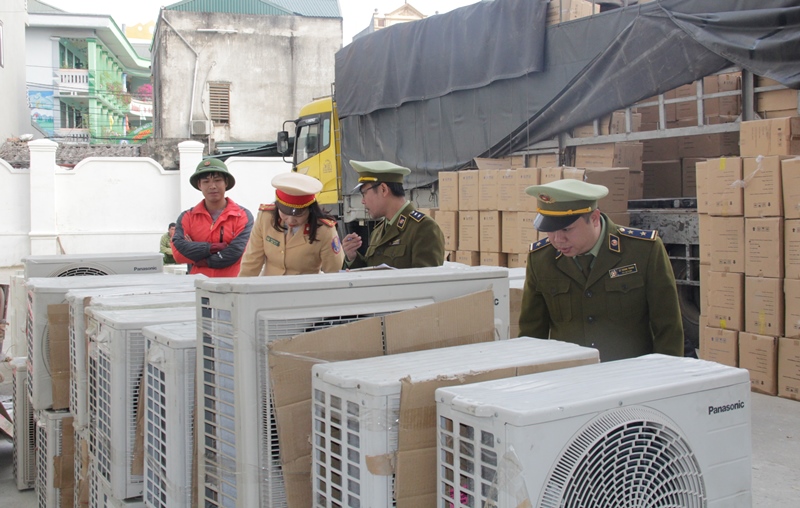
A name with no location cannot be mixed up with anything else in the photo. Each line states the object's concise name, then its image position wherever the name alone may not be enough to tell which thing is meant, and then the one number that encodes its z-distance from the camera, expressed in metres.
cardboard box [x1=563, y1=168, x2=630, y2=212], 7.36
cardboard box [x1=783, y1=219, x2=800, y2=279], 6.07
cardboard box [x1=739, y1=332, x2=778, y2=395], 6.30
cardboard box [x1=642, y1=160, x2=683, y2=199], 8.27
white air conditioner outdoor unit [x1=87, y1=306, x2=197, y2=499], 2.50
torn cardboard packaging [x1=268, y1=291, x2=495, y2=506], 1.87
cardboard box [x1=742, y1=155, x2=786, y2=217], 6.15
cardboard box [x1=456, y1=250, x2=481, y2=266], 8.95
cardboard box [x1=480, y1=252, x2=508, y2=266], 8.61
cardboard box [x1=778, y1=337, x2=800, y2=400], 6.14
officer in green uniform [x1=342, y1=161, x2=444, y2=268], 4.07
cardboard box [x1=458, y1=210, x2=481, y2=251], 8.79
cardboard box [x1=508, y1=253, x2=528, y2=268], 8.23
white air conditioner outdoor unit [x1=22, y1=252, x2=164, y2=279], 4.34
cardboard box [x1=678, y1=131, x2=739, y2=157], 7.51
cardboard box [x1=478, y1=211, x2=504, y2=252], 8.52
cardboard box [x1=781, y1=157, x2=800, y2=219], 6.01
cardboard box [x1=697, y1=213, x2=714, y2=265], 6.73
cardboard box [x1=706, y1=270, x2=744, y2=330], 6.54
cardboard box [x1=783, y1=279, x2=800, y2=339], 6.10
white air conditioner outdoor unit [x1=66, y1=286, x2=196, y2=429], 2.91
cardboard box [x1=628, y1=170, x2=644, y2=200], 7.93
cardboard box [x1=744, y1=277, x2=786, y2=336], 6.25
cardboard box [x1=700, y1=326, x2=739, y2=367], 6.61
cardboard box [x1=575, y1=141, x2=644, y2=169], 7.75
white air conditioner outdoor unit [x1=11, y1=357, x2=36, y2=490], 4.34
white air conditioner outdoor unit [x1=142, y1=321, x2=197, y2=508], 2.14
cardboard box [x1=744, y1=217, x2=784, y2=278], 6.20
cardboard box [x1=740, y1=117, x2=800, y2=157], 6.14
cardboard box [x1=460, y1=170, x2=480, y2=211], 8.77
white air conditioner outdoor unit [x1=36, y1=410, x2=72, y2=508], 3.44
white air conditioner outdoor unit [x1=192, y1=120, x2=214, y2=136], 26.23
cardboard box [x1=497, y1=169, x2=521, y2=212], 8.23
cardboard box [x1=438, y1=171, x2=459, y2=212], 9.08
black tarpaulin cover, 6.70
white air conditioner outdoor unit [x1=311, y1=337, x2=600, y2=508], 1.66
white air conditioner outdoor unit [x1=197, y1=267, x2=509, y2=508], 1.87
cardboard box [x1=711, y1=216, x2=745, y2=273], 6.49
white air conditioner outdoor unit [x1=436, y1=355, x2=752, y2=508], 1.48
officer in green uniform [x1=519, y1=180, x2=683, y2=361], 3.06
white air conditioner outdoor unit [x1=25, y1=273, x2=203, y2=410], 3.50
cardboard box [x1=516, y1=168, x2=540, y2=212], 7.97
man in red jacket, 4.81
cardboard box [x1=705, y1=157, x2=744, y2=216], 6.42
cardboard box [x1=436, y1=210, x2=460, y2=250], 9.10
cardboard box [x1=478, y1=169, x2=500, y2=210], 8.49
